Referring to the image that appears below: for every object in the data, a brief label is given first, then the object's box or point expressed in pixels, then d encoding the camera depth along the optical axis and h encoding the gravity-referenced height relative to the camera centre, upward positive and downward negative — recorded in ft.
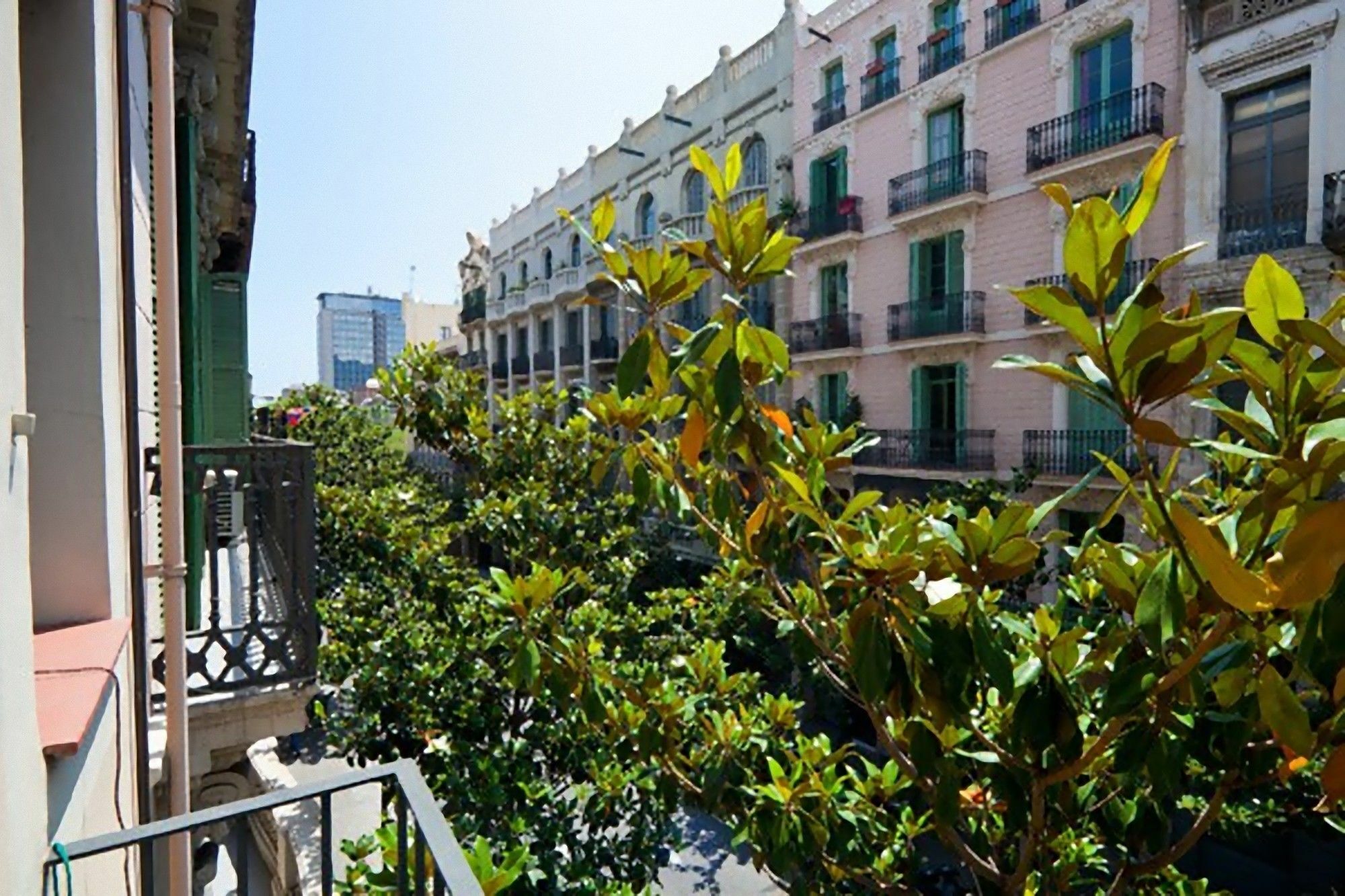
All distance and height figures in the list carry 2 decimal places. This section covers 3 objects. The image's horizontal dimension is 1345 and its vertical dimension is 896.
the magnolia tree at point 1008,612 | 4.99 -1.65
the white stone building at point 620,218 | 58.49 +20.03
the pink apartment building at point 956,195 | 39.32 +13.24
